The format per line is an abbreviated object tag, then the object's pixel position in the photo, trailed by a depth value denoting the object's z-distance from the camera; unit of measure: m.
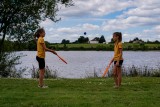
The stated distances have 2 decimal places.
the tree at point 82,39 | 85.69
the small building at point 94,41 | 91.22
